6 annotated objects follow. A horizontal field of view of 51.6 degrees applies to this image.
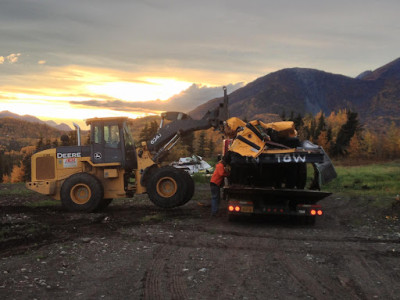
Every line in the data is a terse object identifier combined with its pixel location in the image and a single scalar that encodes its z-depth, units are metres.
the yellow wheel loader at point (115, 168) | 13.45
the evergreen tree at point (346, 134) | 85.75
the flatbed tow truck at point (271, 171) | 11.23
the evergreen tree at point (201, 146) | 70.14
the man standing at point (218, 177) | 12.94
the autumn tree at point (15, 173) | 112.04
